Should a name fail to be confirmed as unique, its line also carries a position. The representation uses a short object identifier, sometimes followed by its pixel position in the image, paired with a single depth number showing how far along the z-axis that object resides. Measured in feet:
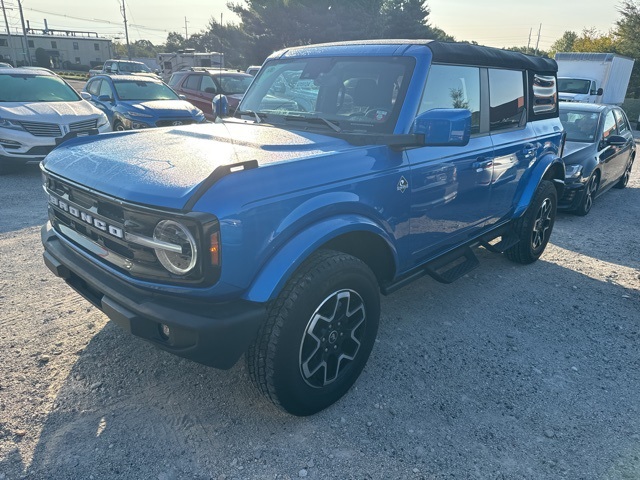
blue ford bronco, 7.09
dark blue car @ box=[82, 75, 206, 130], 31.71
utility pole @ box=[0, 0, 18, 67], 176.80
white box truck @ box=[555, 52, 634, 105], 60.13
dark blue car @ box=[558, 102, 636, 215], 22.25
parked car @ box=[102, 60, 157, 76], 87.15
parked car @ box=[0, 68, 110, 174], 25.53
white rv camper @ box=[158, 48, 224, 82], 66.74
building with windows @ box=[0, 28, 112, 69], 224.53
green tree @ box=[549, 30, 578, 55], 165.27
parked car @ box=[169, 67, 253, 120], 42.57
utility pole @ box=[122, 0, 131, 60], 185.18
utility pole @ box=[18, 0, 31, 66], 148.97
